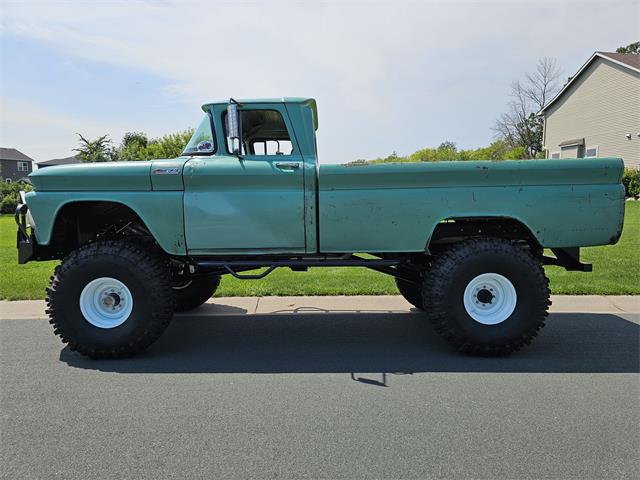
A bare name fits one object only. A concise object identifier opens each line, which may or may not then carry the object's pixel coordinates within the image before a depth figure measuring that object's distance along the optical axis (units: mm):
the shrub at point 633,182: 19652
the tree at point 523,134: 40953
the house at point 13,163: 60519
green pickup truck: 4441
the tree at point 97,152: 32562
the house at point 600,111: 22562
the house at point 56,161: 54044
